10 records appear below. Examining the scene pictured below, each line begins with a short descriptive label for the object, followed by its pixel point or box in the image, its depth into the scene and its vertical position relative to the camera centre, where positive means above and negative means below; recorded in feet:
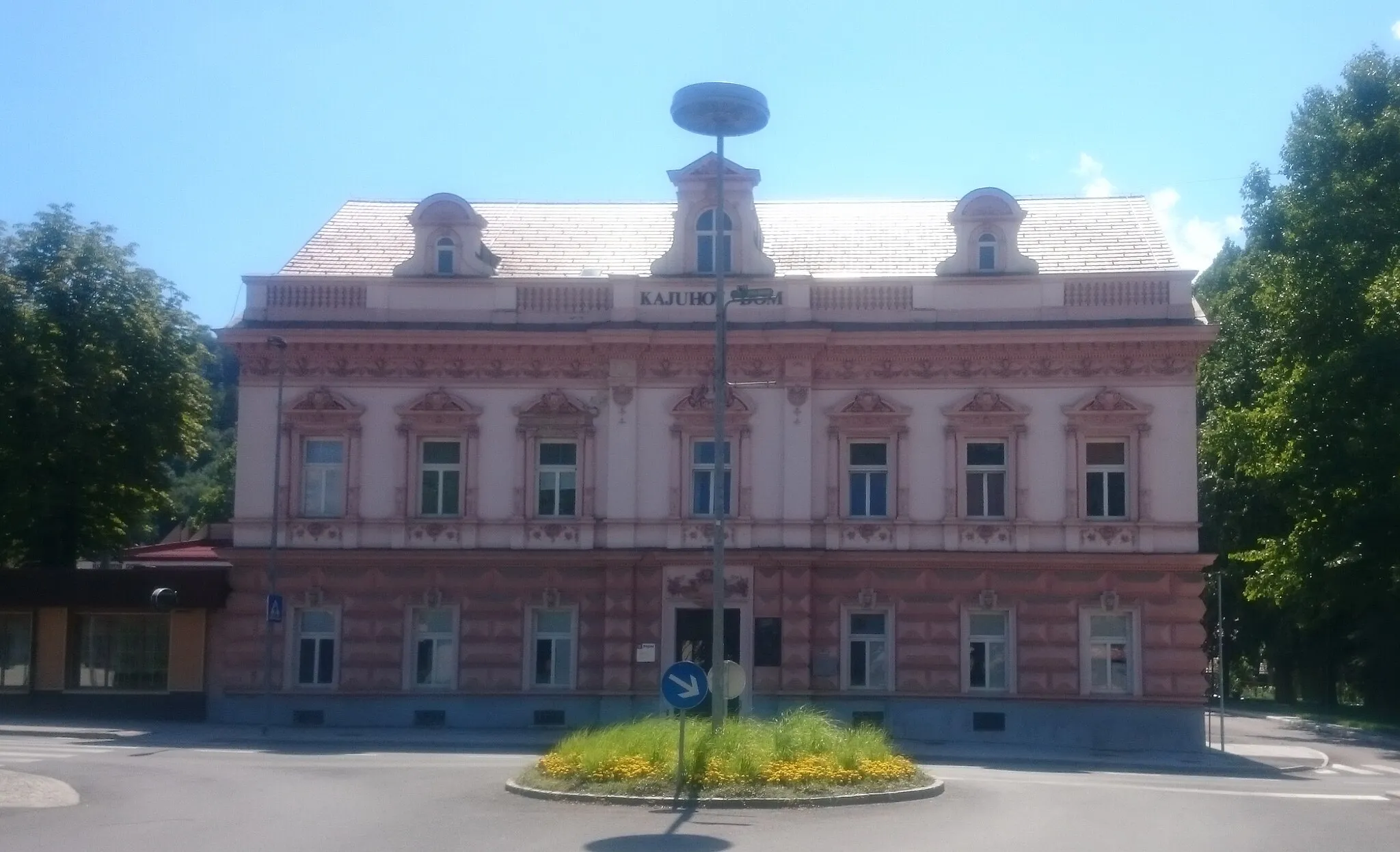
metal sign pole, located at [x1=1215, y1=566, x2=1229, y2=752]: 94.32 -1.62
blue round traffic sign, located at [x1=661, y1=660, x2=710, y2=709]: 58.39 -4.06
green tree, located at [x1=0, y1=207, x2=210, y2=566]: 121.70 +15.11
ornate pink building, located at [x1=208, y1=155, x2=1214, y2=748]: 100.73 +6.31
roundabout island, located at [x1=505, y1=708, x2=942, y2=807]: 59.77 -7.73
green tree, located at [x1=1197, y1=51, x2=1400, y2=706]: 115.75 +17.58
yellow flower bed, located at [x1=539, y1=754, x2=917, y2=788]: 60.85 -7.82
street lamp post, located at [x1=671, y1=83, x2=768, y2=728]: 67.31 +21.03
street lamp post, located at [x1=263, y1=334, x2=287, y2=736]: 98.78 +4.65
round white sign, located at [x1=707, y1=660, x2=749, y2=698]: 66.59 -4.38
